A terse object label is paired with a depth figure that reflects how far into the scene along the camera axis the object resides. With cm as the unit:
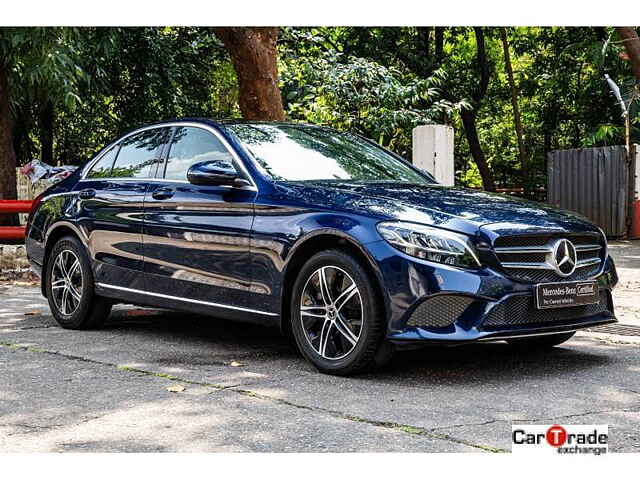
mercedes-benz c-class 566
